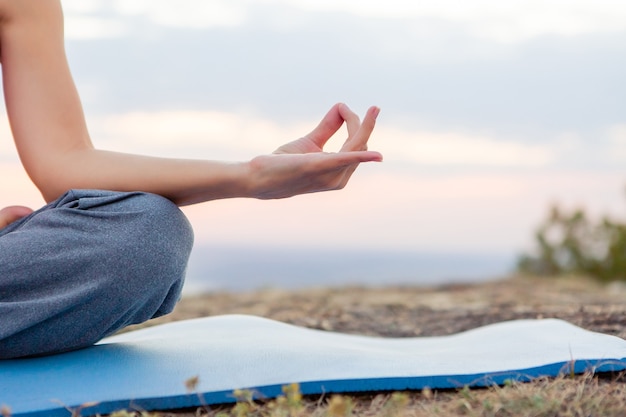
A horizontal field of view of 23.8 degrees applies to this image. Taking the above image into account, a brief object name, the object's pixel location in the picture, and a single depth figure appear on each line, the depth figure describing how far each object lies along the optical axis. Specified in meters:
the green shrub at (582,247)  6.79
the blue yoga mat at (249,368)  1.67
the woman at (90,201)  1.71
